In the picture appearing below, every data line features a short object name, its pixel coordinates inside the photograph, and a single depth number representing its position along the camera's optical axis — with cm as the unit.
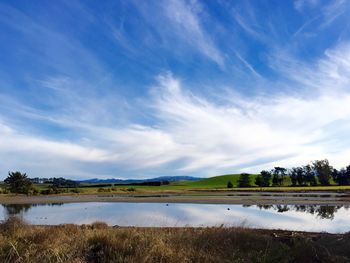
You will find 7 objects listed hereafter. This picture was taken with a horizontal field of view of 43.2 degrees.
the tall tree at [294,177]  12051
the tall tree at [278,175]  12263
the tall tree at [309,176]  11872
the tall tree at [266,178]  11656
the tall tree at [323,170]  11997
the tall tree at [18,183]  8407
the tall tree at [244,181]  11225
